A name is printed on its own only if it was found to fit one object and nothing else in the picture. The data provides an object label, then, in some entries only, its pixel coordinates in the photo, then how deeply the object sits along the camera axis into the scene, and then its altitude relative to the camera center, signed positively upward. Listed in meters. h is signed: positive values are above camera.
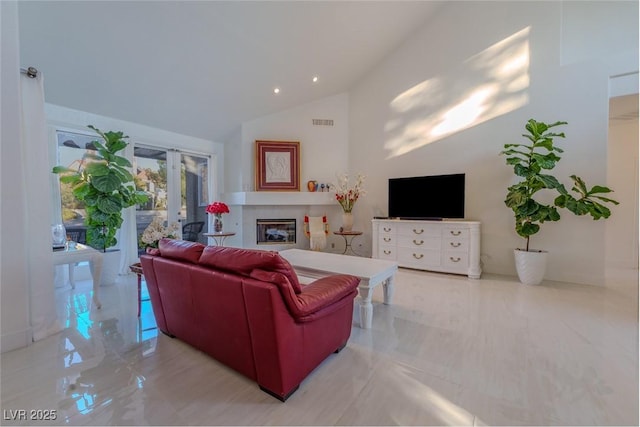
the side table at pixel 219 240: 5.51 -0.66
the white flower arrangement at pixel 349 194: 5.40 +0.28
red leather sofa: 1.47 -0.65
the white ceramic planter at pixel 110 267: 3.68 -0.82
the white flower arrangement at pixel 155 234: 2.58 -0.25
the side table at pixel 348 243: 5.78 -0.78
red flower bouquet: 4.58 +0.01
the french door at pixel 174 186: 4.70 +0.44
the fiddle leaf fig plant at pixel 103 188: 3.45 +0.28
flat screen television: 4.23 +0.17
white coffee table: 2.43 -0.64
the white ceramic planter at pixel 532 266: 3.65 -0.83
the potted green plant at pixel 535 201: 3.43 +0.10
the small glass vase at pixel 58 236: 2.83 -0.28
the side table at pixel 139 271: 2.57 -0.60
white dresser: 4.02 -0.61
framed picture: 5.63 +0.92
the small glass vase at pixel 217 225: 4.83 -0.30
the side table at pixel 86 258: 2.67 -0.50
